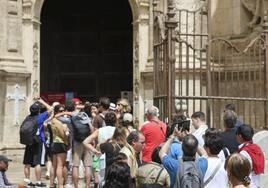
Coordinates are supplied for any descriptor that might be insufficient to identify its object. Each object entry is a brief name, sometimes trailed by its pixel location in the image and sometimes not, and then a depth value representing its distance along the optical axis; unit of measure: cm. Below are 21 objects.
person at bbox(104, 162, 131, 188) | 670
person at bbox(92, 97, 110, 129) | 1217
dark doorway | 2520
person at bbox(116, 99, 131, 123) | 1318
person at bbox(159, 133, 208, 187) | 747
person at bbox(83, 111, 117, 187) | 1038
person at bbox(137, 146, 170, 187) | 752
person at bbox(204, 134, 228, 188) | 766
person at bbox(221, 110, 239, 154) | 939
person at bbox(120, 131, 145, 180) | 845
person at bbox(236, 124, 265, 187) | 851
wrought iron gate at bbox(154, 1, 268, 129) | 1154
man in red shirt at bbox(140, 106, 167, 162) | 1086
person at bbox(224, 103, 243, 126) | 1044
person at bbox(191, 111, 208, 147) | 989
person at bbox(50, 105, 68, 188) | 1230
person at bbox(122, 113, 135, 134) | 1090
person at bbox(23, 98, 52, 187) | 1317
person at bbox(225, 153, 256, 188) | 586
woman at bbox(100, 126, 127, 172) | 882
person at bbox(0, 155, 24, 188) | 927
